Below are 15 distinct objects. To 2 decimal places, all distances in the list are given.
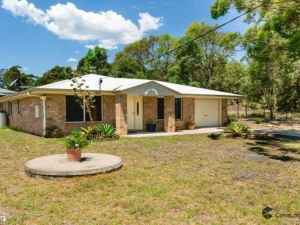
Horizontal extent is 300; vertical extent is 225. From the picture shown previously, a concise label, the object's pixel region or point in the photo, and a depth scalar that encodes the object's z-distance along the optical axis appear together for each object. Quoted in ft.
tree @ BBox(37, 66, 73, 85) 141.38
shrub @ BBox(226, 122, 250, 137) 47.02
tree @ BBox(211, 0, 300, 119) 36.11
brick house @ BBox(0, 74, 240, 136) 46.26
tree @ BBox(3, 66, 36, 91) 156.46
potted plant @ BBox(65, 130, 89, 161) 24.90
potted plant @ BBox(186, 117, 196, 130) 60.29
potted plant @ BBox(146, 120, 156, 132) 55.00
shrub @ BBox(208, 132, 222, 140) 46.04
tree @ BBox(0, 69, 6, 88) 171.13
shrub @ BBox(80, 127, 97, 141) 43.04
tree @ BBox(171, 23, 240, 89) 115.34
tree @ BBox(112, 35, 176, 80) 138.10
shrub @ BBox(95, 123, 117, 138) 44.37
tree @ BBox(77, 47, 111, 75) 128.77
